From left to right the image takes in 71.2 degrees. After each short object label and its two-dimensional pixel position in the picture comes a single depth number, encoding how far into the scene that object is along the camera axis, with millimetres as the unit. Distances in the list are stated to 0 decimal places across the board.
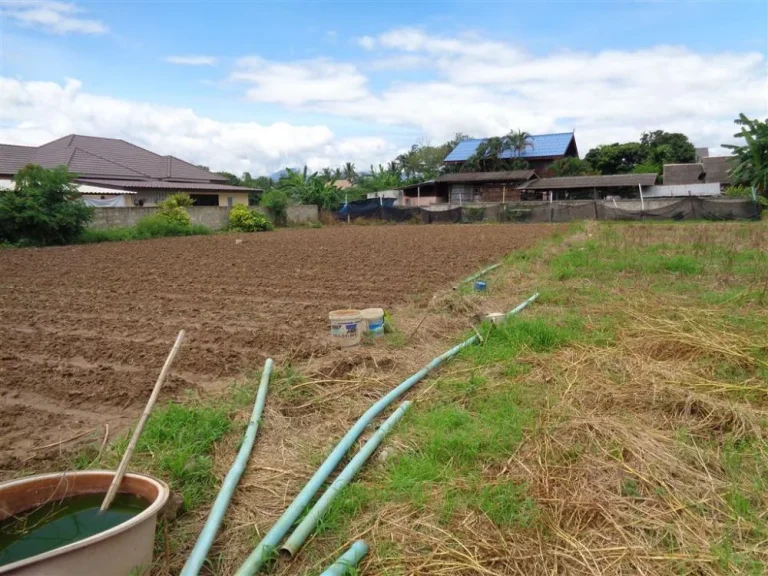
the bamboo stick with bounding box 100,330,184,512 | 2200
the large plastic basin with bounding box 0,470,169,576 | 1674
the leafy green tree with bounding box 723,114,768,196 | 19578
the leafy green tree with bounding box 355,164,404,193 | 40562
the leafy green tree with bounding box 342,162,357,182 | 55000
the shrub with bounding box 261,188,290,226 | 26734
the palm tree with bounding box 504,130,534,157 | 40594
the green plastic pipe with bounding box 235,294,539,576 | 2152
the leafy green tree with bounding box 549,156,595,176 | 39906
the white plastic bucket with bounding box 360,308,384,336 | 5242
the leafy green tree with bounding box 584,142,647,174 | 43562
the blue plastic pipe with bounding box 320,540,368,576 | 2051
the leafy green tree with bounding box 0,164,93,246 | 15664
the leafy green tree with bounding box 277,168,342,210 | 31078
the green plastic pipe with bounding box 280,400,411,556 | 2232
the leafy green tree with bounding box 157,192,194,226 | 20781
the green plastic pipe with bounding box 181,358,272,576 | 2104
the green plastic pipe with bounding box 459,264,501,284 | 8773
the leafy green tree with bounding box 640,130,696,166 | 43406
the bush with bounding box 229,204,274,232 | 23734
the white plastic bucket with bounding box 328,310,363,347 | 5102
